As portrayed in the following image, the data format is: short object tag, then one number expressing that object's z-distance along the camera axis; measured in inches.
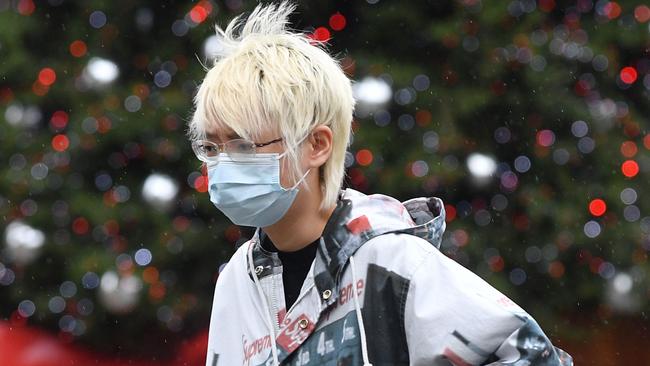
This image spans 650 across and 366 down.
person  178.7
